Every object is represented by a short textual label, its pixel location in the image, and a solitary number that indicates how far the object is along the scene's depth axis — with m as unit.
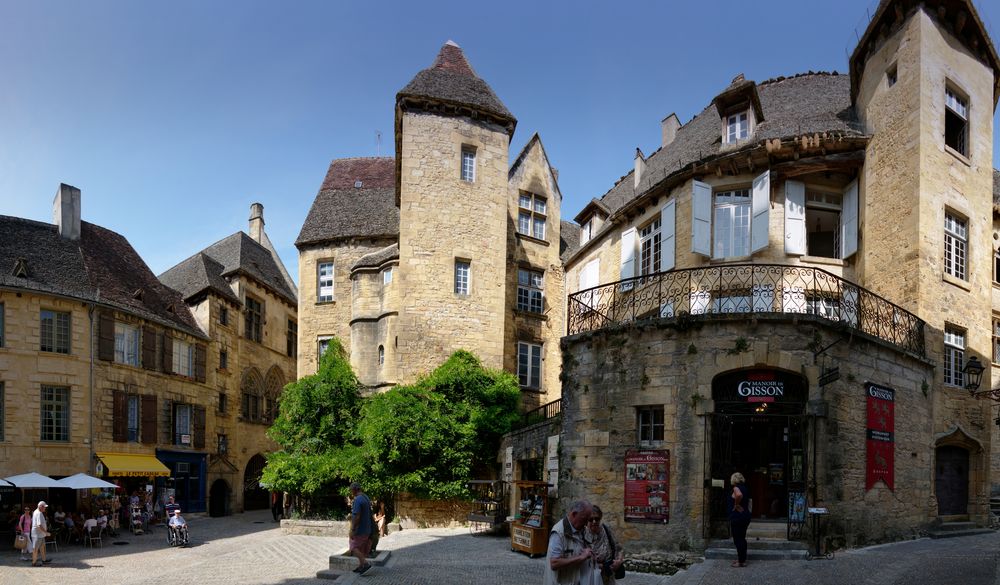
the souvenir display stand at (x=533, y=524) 14.35
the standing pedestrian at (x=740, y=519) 11.51
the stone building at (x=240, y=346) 30.91
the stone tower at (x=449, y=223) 23.12
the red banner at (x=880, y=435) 13.66
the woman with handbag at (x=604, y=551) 6.64
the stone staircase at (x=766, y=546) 12.09
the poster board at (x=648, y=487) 13.33
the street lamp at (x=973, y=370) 14.88
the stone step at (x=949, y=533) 15.01
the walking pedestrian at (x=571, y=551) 6.16
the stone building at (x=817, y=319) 13.25
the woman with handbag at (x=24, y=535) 16.97
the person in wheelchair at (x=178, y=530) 19.44
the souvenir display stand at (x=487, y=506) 18.62
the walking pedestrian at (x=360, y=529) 11.87
